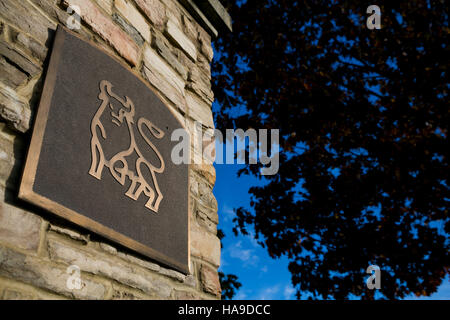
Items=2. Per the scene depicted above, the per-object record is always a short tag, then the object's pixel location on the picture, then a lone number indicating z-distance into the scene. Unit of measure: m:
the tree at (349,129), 5.95
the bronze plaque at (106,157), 1.44
